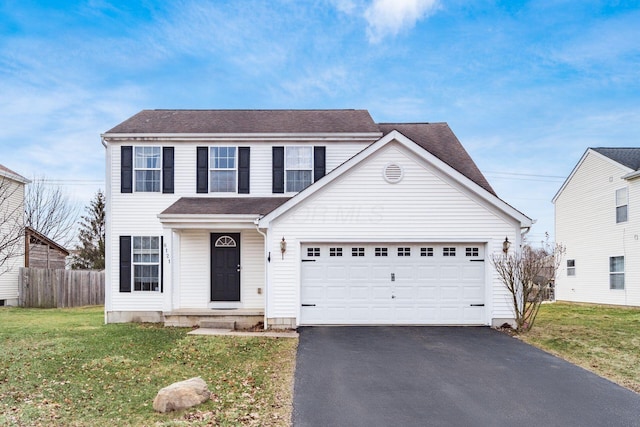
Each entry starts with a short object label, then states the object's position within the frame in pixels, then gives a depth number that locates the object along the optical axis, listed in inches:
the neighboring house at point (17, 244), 922.1
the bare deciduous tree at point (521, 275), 500.4
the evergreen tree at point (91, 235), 1552.4
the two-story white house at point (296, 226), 524.7
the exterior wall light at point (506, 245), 520.1
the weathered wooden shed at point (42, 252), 998.6
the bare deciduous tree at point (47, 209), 1265.1
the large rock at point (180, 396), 257.8
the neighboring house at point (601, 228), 792.3
